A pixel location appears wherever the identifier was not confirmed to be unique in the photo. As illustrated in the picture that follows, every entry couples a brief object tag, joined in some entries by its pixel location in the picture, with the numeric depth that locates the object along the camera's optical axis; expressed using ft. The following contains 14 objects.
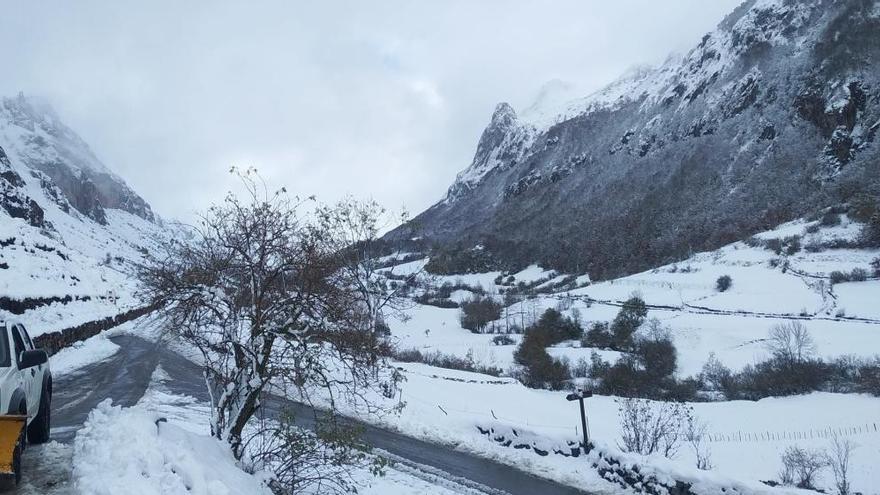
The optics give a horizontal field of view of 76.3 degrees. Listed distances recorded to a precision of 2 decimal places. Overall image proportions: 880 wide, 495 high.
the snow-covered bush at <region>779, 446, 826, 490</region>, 47.63
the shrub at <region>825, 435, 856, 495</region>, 44.04
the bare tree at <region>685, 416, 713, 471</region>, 50.50
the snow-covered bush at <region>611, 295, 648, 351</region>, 156.15
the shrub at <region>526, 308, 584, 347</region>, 173.37
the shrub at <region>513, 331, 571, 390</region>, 115.96
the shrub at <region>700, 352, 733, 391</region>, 112.78
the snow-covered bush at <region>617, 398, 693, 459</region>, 54.27
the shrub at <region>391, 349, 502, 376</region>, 127.24
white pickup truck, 19.10
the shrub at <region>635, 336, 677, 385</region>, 124.36
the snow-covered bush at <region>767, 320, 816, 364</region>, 112.78
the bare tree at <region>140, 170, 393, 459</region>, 28.58
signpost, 50.16
